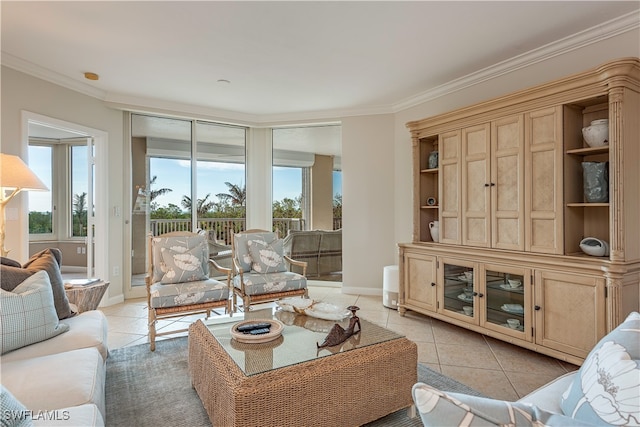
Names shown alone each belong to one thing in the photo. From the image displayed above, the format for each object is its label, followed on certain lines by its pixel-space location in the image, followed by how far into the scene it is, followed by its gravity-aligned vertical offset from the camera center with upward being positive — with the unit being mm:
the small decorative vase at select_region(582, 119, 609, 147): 2508 +578
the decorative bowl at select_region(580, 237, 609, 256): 2523 -259
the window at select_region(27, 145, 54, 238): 6488 +270
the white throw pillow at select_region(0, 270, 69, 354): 1758 -534
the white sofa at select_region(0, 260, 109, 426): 1313 -718
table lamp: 2674 +283
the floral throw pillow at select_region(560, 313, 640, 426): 902 -499
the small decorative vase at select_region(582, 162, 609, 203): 2520 +222
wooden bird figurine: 1934 -703
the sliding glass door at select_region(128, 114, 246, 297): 4801 +495
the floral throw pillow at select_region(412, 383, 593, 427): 660 -391
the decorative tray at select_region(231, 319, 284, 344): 1959 -703
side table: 2740 -656
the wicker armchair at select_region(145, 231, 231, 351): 2984 -653
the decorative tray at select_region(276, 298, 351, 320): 2396 -693
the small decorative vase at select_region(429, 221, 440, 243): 3807 -200
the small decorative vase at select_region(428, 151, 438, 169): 3834 +583
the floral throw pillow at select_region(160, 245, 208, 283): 3334 -503
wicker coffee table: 1543 -806
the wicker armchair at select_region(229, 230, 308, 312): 3510 -643
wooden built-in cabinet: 2340 -51
